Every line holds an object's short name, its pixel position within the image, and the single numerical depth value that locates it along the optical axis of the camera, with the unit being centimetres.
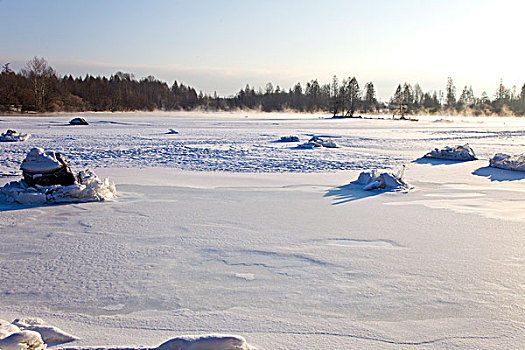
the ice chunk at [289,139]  1675
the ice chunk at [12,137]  1552
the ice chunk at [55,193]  571
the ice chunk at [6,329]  201
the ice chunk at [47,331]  222
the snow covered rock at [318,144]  1444
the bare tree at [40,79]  5312
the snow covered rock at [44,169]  597
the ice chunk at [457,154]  1111
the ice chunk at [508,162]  896
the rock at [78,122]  2742
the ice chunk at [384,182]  682
